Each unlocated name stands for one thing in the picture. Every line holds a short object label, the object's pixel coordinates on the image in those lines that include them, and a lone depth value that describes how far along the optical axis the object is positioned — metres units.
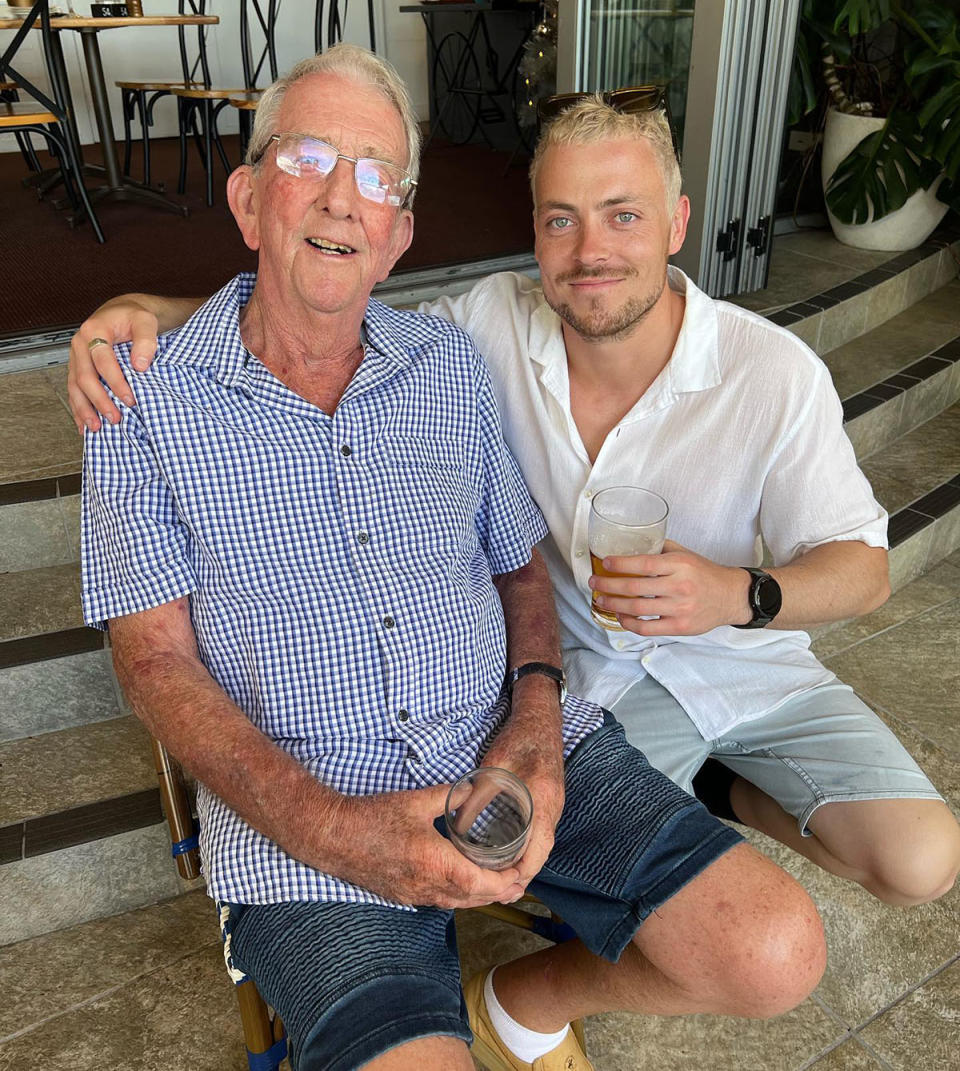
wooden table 4.20
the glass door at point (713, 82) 3.22
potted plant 3.92
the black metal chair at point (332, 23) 4.48
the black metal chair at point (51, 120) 3.87
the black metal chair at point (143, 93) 4.98
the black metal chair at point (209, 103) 4.65
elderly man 1.22
